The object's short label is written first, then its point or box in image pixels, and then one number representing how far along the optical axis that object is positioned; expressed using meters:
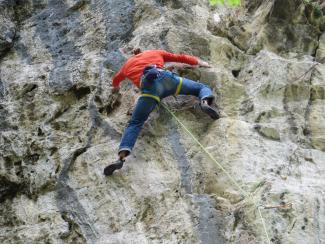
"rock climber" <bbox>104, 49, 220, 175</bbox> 7.29
